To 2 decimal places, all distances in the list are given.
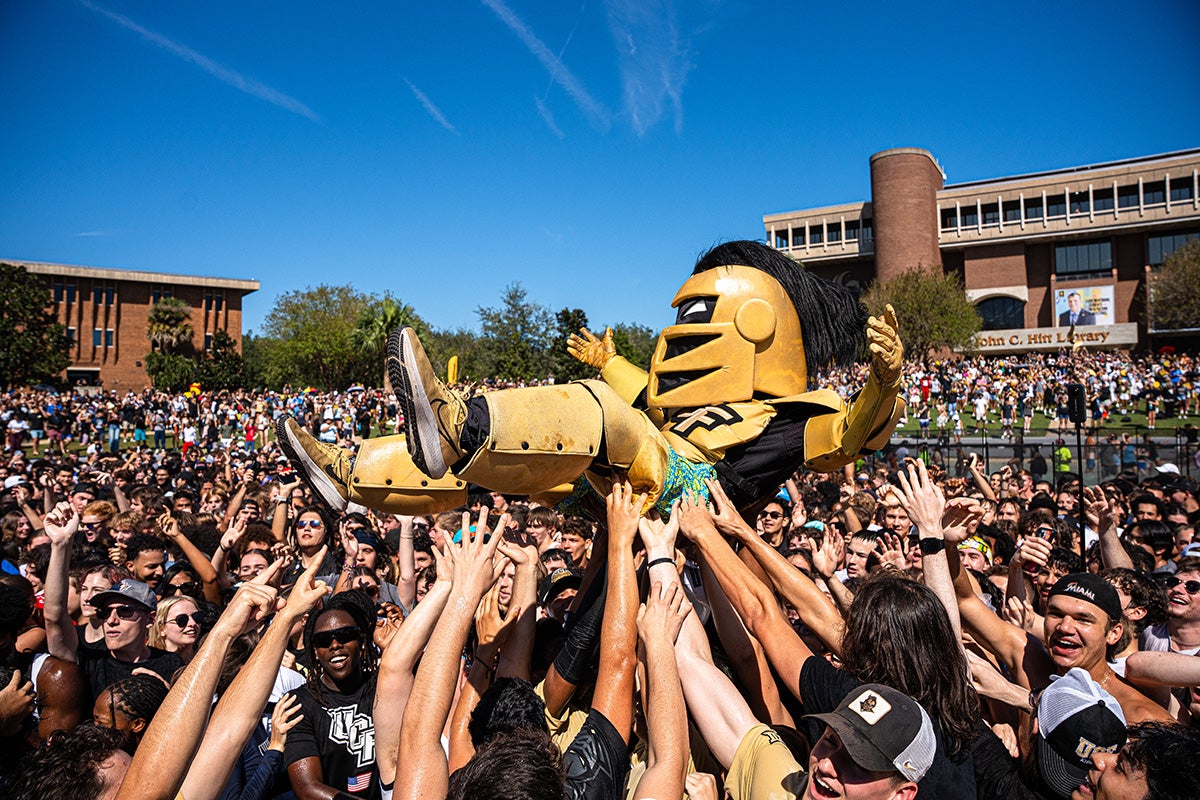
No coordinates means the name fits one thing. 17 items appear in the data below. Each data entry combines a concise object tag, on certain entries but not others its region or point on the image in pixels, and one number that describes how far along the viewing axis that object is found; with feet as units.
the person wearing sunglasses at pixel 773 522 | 21.72
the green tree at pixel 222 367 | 147.33
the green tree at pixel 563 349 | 81.00
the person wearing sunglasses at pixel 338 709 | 11.10
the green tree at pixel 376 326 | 141.38
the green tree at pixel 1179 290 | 126.82
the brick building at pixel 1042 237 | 157.28
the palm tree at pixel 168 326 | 164.04
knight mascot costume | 10.09
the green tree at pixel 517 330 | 119.75
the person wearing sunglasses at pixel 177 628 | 14.01
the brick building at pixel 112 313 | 160.66
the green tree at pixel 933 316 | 127.44
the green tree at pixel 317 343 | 163.84
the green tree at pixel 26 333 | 122.83
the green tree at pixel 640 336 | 212.95
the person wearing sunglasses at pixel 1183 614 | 12.04
